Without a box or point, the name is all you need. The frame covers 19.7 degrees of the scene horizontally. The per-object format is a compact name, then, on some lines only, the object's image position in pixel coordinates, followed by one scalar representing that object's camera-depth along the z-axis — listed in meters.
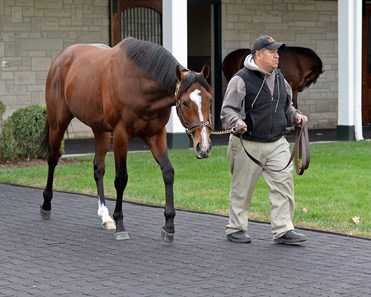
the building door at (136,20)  20.31
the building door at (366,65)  23.48
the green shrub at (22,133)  16.31
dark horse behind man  19.75
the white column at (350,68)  19.50
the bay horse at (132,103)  9.34
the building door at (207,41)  21.54
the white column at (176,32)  17.78
